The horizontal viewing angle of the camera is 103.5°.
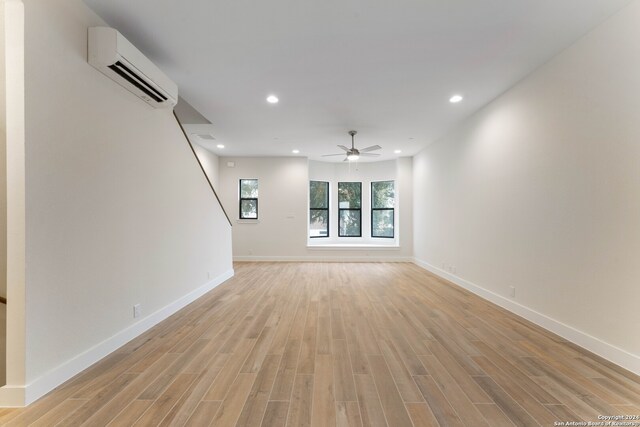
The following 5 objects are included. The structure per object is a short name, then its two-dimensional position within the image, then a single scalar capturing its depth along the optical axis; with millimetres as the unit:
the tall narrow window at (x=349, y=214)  8039
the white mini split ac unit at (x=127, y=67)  1974
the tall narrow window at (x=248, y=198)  7090
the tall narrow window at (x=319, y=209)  7895
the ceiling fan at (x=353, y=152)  4848
